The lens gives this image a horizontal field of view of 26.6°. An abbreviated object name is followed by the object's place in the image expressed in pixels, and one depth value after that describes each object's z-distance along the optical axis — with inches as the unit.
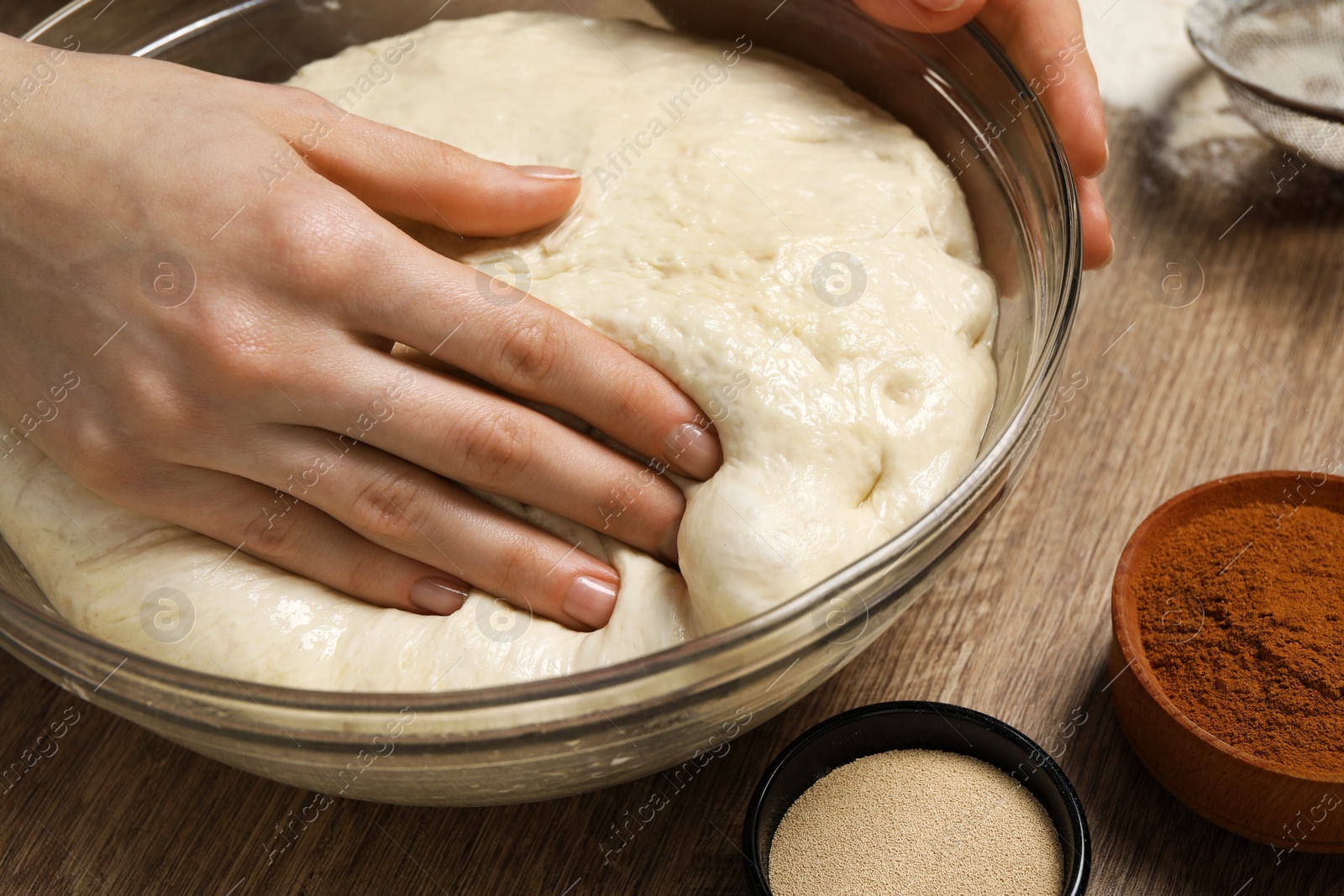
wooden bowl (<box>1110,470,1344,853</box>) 23.6
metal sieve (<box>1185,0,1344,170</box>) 29.3
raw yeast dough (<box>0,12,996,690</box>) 24.0
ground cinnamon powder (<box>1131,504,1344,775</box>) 24.0
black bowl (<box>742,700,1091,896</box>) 23.9
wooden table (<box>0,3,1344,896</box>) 24.6
